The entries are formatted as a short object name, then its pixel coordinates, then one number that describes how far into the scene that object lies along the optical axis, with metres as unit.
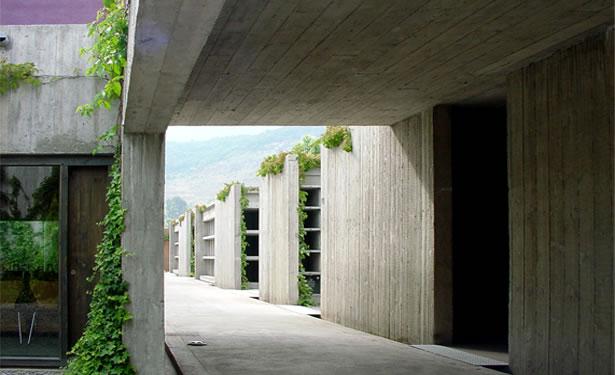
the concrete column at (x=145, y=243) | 7.50
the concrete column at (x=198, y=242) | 33.16
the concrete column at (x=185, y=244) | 37.28
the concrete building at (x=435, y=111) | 6.14
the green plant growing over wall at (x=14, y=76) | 8.59
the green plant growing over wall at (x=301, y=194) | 17.69
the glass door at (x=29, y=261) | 8.66
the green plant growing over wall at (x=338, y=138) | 13.20
